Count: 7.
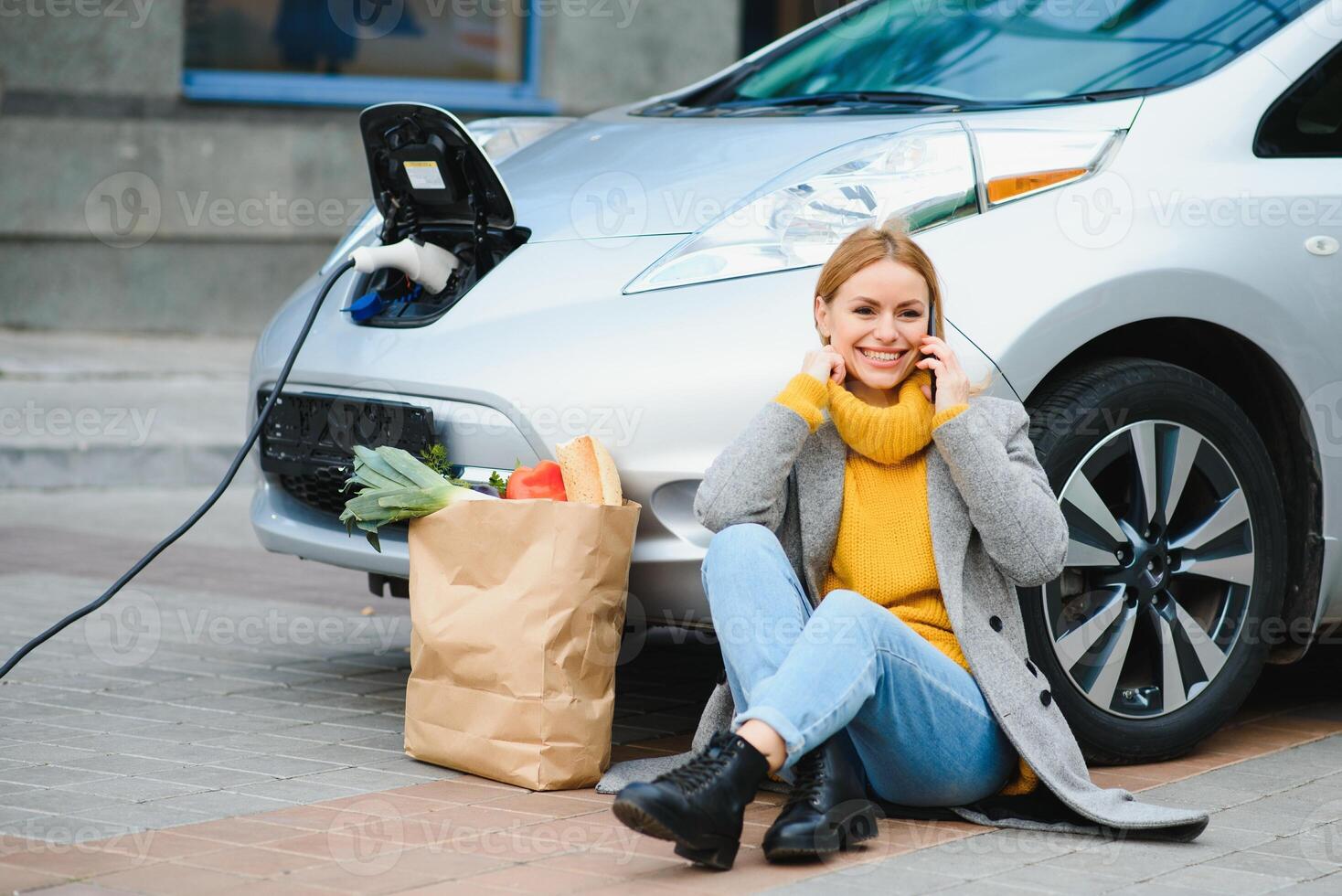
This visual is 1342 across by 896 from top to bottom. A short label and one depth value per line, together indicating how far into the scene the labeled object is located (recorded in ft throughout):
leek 19.11
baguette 18.82
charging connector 21.63
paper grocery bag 18.54
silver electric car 19.42
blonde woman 17.04
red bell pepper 19.03
